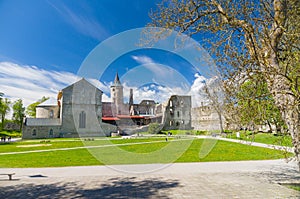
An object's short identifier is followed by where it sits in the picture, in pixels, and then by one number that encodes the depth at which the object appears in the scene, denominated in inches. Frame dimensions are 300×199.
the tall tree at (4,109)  1900.8
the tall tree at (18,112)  2281.3
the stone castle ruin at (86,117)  1449.3
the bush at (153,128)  1458.3
